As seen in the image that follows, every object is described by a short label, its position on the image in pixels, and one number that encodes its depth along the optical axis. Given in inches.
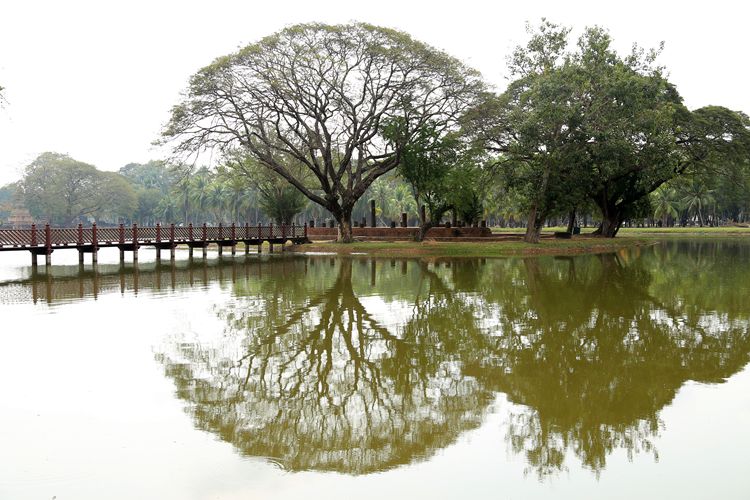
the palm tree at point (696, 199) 3801.7
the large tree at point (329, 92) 1581.0
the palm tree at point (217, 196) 4060.5
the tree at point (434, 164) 1728.6
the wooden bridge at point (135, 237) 1366.9
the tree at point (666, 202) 3822.8
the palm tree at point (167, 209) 4757.9
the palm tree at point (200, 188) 4224.9
